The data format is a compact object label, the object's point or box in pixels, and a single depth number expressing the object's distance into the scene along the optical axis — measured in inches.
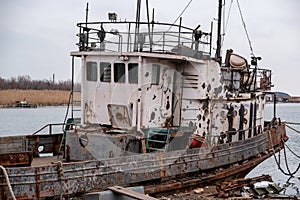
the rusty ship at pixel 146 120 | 374.9
